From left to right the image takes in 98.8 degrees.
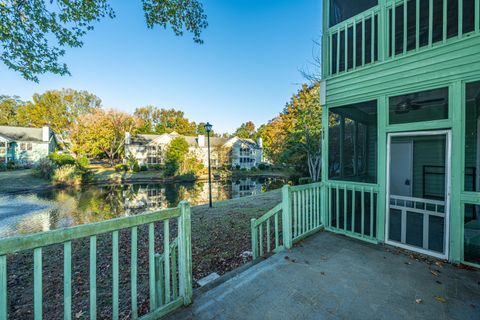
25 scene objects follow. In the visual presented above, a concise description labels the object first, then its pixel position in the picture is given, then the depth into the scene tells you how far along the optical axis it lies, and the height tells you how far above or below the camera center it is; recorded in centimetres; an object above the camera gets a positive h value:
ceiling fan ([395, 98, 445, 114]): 332 +92
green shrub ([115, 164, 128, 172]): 2658 -114
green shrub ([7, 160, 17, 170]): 2266 -79
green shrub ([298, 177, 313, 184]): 1118 -118
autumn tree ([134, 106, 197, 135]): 5081 +986
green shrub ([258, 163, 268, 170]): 3246 -130
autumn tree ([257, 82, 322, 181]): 1198 +167
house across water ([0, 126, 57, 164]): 2513 +188
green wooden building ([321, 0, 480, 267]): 298 +78
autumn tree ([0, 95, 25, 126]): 3612 +880
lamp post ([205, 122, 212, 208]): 987 +157
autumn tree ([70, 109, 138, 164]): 2714 +384
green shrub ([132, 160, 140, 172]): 2544 -114
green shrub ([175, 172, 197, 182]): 2136 -194
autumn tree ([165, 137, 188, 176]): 2170 +37
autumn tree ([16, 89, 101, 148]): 3325 +774
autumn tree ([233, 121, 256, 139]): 5450 +786
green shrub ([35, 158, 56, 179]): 1823 -98
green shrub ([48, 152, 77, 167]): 1953 -18
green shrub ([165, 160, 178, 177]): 2166 -101
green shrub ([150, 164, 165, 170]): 2751 -115
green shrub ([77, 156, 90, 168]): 2085 -40
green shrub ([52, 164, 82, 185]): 1734 -152
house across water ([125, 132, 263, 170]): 3098 +144
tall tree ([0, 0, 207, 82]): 436 +305
